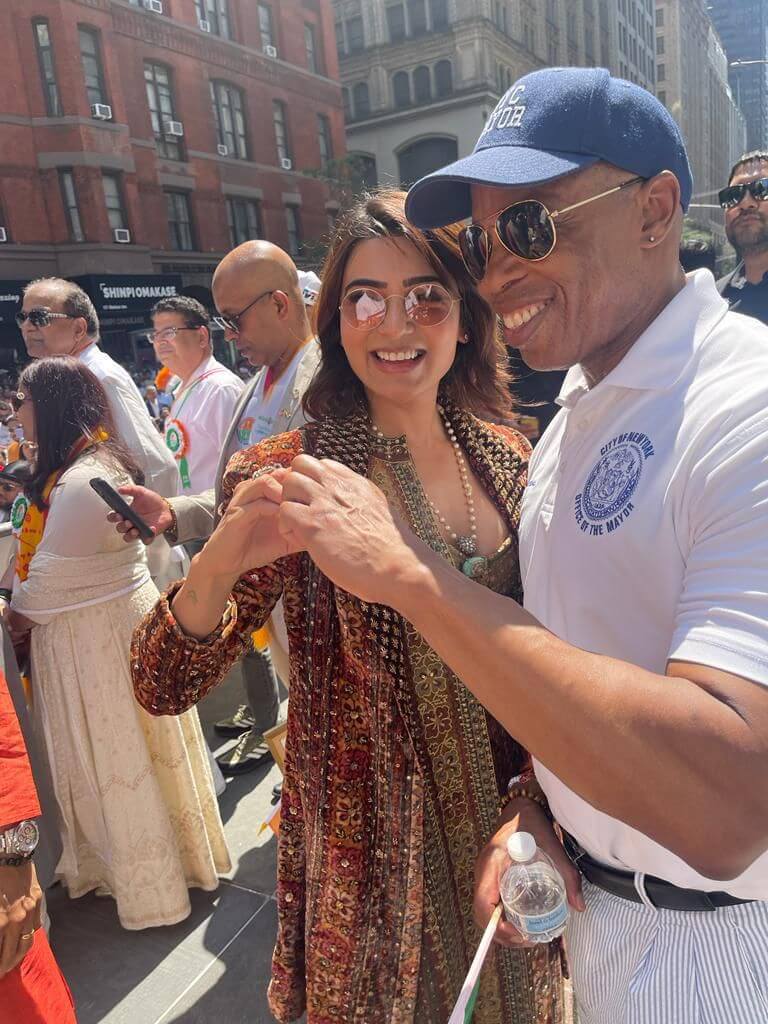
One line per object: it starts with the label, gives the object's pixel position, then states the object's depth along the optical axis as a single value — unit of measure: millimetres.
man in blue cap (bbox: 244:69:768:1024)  779
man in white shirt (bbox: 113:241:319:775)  3180
